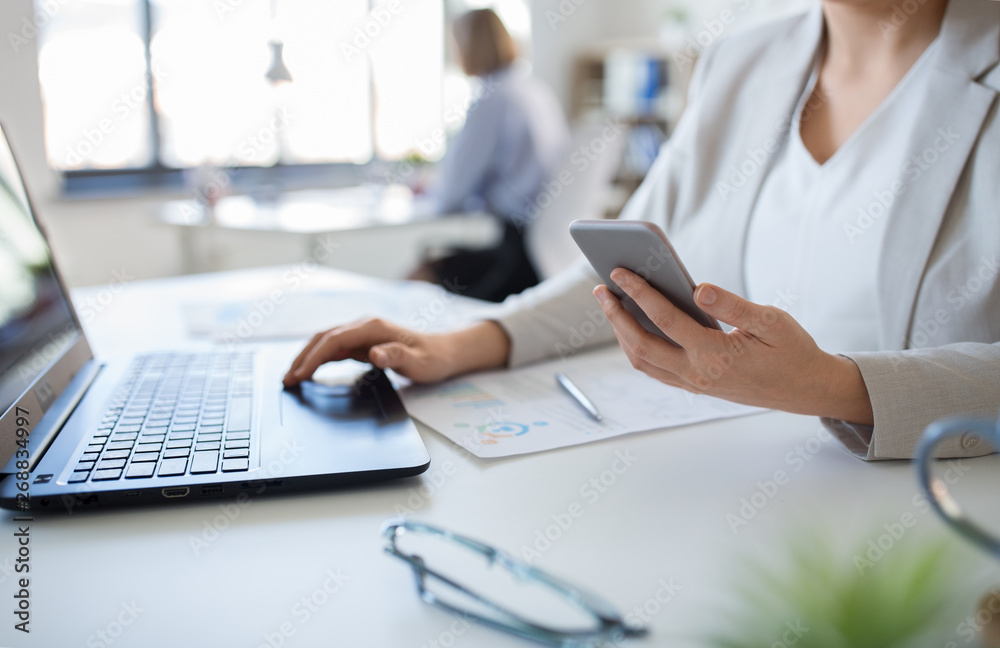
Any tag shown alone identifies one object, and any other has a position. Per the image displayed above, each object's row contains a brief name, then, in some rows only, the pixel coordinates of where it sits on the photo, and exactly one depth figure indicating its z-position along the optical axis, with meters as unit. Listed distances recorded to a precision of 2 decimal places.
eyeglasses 0.39
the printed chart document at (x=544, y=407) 0.74
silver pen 0.79
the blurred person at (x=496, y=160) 3.14
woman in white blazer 0.69
